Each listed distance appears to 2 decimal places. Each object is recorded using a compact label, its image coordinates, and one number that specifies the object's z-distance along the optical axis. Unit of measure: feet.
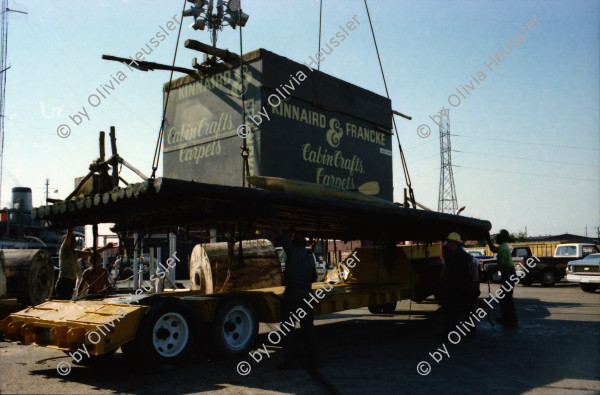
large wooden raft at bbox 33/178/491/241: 20.90
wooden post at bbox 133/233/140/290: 45.72
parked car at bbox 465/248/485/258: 106.50
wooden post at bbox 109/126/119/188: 24.99
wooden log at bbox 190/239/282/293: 38.93
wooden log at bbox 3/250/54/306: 38.34
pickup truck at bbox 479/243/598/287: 77.56
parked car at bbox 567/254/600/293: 64.35
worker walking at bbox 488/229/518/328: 34.78
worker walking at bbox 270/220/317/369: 22.46
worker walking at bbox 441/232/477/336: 30.19
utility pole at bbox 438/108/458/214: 187.73
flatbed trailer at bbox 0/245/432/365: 19.52
